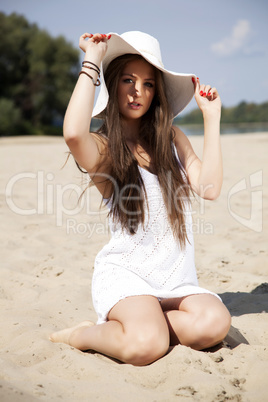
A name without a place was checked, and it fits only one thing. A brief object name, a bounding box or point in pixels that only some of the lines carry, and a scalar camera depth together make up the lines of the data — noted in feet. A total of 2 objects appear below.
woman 6.42
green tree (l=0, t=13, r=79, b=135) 83.20
